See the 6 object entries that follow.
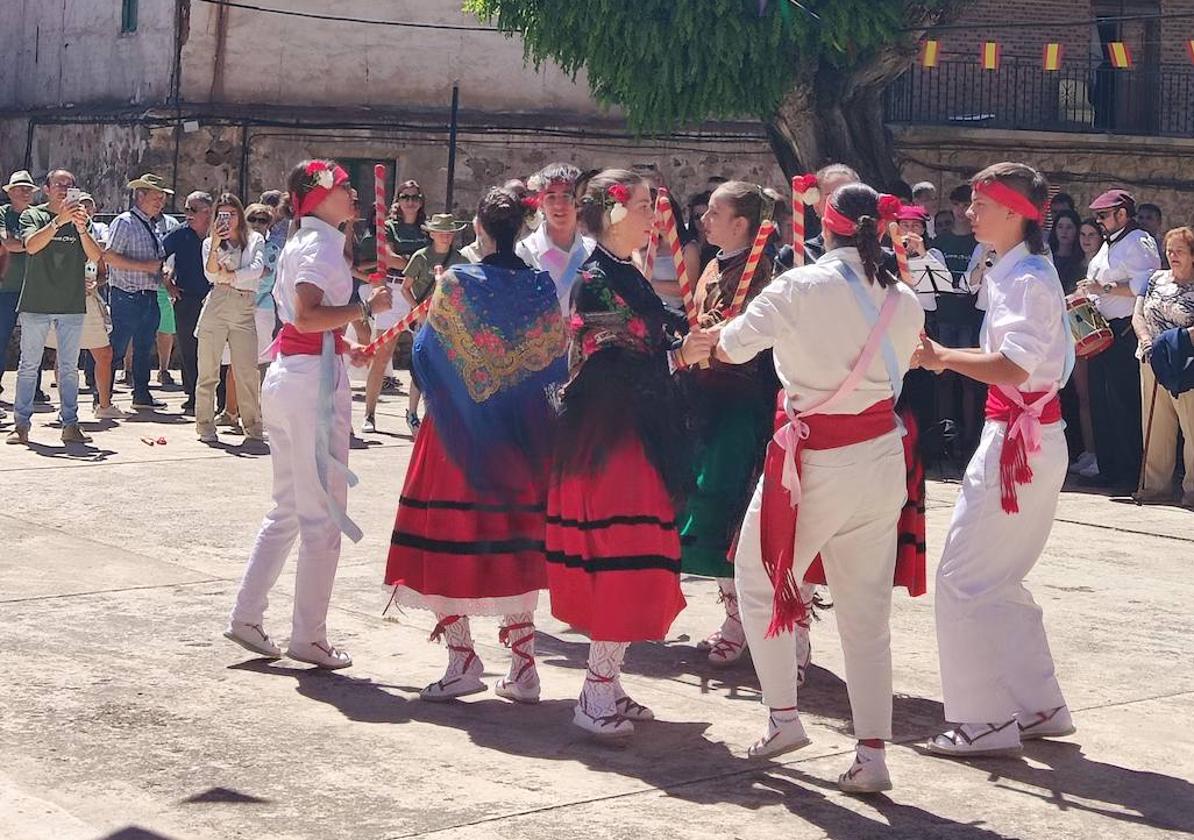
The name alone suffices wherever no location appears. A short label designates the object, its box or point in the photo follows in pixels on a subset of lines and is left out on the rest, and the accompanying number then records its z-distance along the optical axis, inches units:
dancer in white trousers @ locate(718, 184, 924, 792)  221.1
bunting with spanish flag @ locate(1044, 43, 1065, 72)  876.6
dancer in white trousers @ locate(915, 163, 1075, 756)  243.9
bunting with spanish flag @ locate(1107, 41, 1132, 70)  852.0
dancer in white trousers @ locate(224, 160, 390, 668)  274.4
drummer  487.5
